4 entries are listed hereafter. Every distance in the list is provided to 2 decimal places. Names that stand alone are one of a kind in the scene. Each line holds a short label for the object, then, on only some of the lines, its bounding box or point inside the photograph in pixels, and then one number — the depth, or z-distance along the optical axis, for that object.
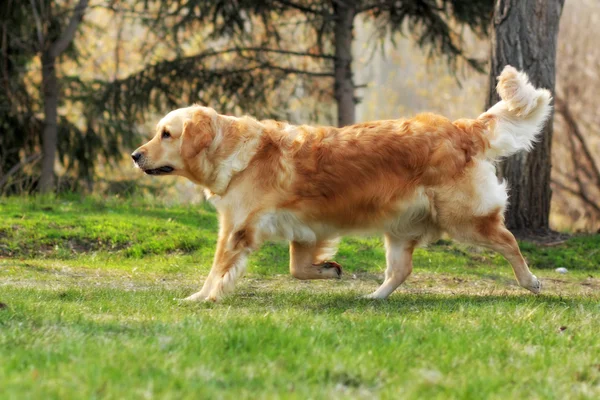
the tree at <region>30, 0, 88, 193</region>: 16.03
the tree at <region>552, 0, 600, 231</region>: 17.75
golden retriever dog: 6.36
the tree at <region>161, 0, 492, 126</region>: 14.95
